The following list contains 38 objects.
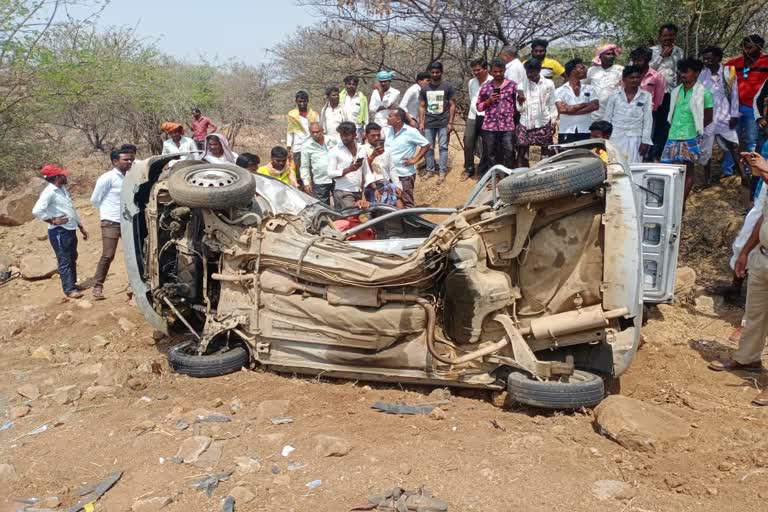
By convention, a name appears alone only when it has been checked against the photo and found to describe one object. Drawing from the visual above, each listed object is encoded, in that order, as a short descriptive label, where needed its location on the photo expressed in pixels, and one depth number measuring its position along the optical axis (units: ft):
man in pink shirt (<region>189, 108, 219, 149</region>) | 34.50
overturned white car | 13.51
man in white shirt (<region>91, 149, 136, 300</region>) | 25.27
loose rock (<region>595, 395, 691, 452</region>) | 11.94
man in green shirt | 23.97
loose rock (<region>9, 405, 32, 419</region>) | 15.47
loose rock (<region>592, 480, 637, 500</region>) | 10.66
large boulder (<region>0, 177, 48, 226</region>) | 38.22
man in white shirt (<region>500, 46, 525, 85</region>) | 28.71
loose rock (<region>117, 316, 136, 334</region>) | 21.57
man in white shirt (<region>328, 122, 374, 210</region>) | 25.03
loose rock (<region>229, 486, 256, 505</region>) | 11.23
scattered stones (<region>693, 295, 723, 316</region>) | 21.16
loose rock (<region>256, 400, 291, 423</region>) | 14.36
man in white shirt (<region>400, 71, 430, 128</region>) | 31.55
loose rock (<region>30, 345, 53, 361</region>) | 19.70
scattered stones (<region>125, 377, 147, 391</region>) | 16.65
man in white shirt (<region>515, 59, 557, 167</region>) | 27.68
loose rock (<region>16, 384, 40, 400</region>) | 16.58
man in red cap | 25.49
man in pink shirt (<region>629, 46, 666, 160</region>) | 24.63
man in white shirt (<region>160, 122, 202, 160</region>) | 29.94
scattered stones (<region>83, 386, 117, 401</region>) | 16.19
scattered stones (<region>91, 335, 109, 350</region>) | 20.49
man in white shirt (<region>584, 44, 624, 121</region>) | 25.63
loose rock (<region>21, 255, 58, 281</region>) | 29.76
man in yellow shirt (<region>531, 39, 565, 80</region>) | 28.63
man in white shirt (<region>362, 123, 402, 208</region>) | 24.99
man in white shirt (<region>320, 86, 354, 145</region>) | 31.71
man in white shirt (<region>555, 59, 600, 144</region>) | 25.84
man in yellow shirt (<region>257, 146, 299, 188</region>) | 24.89
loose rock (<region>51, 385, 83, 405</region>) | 15.97
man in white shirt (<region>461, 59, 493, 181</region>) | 29.40
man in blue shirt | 27.12
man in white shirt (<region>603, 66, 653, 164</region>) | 23.90
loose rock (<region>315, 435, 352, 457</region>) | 12.50
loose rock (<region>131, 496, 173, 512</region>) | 11.19
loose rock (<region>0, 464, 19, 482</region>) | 12.53
